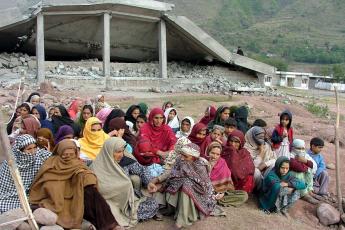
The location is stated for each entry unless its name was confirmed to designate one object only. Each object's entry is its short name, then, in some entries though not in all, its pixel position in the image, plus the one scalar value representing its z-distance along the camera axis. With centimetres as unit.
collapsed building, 1417
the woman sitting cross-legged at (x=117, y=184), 418
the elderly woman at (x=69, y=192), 380
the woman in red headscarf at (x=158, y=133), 549
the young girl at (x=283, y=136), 605
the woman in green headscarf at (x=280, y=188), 496
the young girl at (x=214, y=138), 517
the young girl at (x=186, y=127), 620
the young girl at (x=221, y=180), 476
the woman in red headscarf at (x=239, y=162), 500
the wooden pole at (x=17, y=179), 352
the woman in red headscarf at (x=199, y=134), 541
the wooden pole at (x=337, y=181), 513
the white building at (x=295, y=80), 4142
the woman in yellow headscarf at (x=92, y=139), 494
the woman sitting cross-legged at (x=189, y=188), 434
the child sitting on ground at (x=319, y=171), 562
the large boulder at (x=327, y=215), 511
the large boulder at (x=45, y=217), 364
